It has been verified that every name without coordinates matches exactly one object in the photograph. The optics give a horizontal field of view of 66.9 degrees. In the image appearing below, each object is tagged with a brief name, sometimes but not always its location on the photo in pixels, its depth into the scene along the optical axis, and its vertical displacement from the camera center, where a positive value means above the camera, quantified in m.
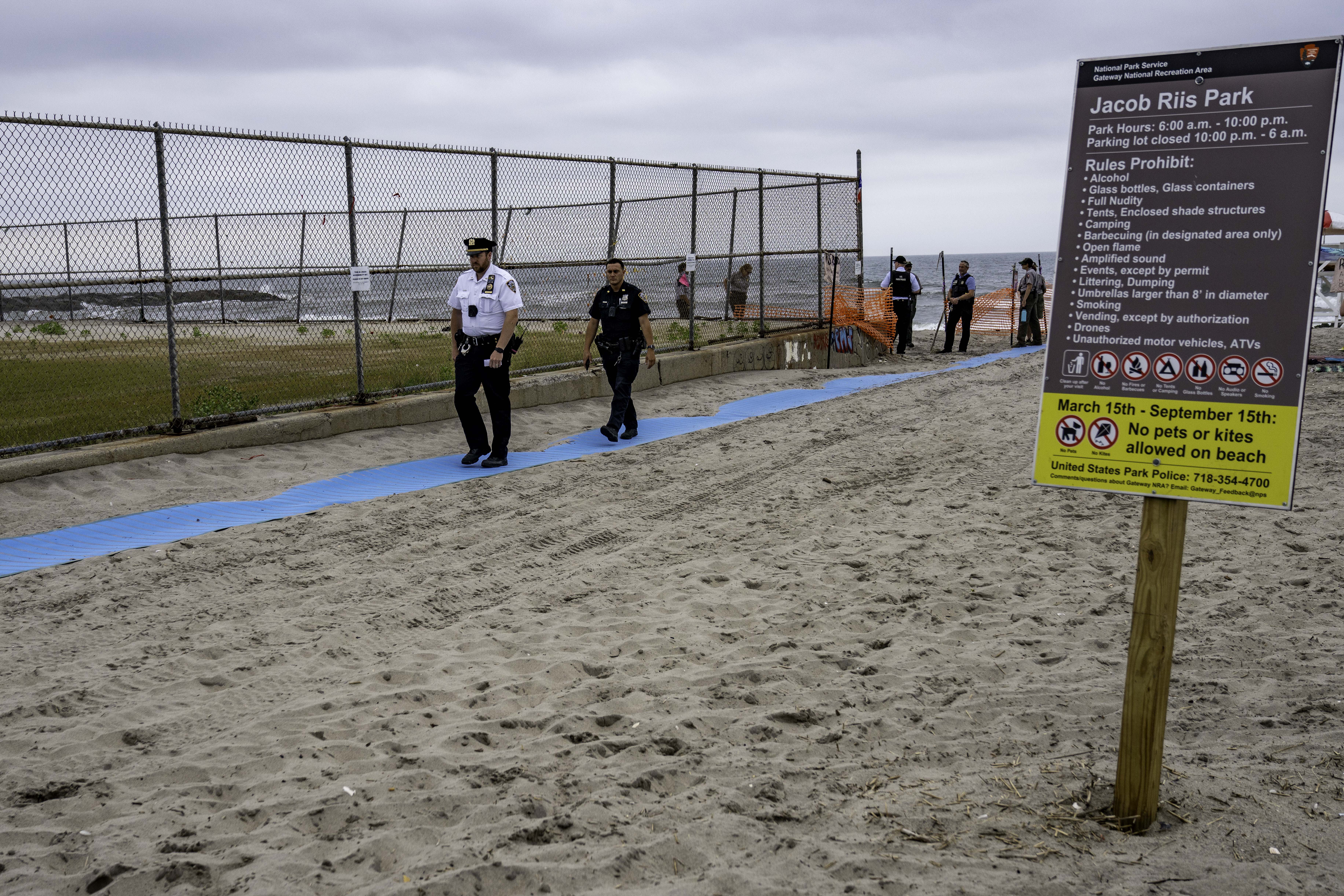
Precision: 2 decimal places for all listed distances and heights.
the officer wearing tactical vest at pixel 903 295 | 19.97 -0.18
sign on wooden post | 2.95 -0.01
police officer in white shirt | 8.48 -0.55
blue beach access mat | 6.29 -1.69
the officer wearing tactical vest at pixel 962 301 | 20.56 -0.27
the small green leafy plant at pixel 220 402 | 9.10 -1.21
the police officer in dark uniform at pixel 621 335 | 9.77 -0.53
